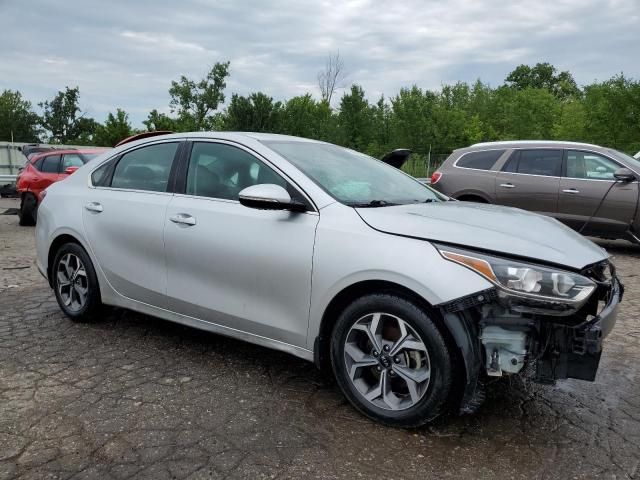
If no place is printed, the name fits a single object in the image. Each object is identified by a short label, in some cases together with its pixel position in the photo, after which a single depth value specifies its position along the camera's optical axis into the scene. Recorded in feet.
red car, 39.27
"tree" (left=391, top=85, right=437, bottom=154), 118.73
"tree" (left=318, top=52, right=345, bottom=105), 195.66
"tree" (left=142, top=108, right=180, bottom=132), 163.63
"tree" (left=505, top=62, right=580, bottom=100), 237.66
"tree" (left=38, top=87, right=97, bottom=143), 248.32
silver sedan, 8.58
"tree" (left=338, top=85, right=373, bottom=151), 132.77
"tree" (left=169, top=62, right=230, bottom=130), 191.21
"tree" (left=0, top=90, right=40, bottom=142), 226.17
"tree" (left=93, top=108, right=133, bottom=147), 165.07
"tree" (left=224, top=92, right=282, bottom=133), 112.16
